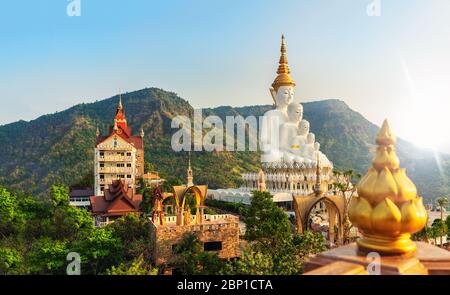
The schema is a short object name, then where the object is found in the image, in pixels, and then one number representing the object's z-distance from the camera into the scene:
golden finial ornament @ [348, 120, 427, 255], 5.19
